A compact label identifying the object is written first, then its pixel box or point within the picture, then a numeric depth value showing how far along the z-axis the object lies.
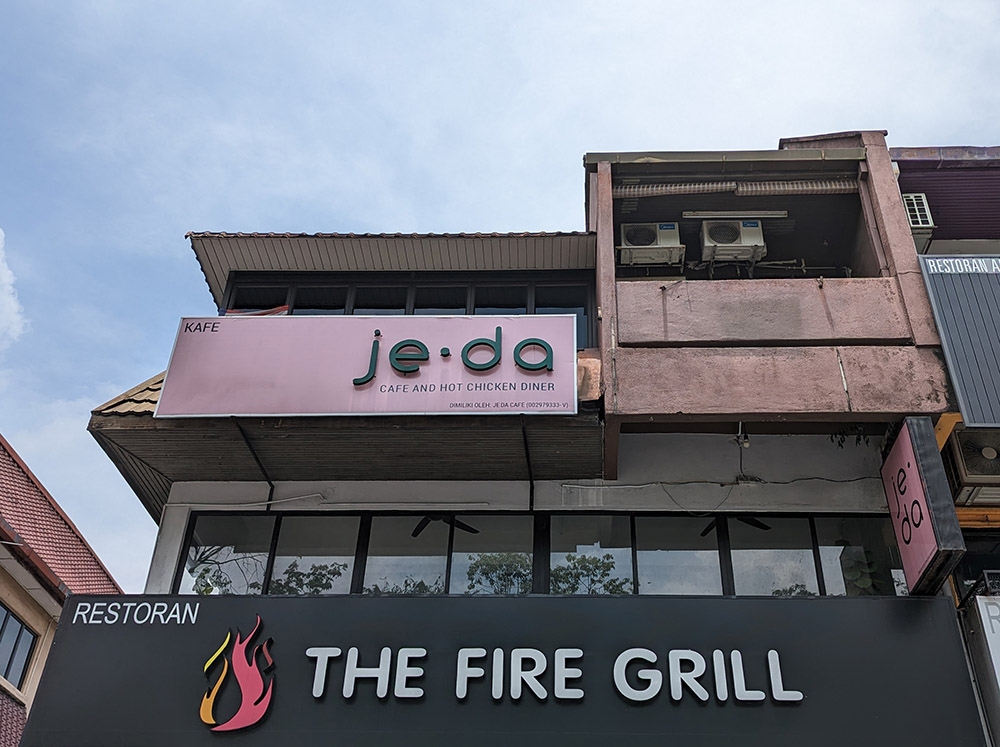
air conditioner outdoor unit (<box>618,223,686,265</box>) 11.84
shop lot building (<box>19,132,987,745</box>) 8.38
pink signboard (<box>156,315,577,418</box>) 9.62
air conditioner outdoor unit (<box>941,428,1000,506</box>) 9.86
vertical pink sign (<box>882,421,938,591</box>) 8.60
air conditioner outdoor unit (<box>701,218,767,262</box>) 11.76
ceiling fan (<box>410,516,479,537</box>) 10.45
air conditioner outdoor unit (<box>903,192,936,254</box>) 11.48
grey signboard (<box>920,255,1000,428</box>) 9.24
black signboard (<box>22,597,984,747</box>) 8.18
